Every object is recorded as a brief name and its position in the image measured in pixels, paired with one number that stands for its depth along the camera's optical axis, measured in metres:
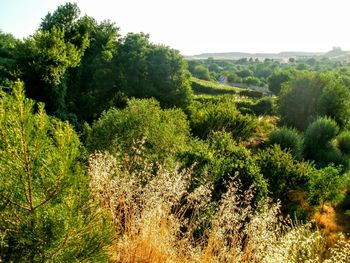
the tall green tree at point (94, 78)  28.38
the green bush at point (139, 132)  15.88
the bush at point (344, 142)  25.06
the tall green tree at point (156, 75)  27.34
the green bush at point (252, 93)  47.54
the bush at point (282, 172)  16.97
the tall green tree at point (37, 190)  3.43
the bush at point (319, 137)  24.67
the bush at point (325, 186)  15.95
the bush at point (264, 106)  37.66
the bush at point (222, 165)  13.12
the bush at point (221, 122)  26.66
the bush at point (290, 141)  22.46
